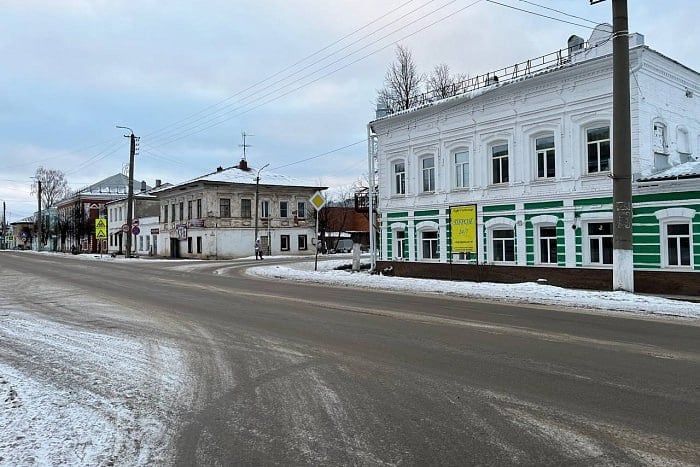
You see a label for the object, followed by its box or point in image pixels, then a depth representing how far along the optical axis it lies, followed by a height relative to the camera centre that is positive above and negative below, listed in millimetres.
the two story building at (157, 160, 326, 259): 53938 +2806
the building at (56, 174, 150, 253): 88000 +5693
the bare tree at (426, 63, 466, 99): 44750 +12572
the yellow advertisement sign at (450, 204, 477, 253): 24328 +553
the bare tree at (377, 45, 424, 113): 42875 +11943
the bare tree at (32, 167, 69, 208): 100106 +10817
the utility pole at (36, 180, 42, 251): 87188 +7437
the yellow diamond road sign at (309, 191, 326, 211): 28688 +2147
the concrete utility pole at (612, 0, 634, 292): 16359 +2074
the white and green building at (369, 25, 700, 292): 19016 +3022
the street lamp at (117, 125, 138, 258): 50594 +7081
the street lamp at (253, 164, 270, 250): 51703 +3583
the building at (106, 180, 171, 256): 65875 +2965
